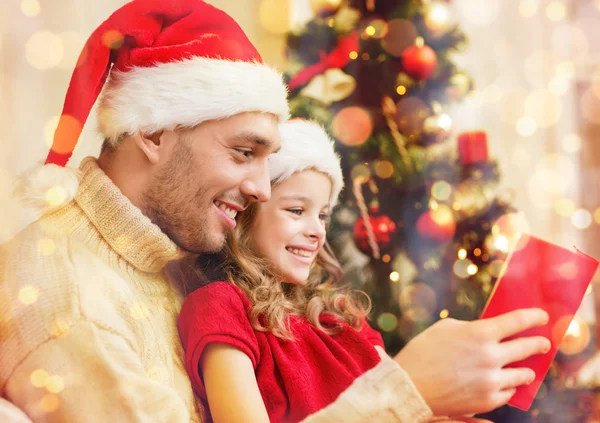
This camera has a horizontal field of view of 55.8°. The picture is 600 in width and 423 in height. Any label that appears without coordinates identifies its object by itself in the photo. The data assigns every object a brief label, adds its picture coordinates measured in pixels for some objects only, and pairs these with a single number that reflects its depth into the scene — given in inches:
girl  31.4
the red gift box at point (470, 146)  44.8
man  28.6
